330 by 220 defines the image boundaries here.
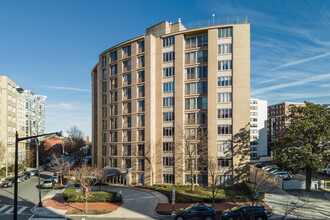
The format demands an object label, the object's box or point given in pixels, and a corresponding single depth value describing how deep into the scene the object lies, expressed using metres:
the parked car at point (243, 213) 18.58
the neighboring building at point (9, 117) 53.25
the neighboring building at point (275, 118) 97.04
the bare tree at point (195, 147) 34.59
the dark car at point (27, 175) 44.25
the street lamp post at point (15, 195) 11.63
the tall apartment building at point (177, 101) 33.97
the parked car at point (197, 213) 20.41
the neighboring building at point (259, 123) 84.06
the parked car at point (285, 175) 40.32
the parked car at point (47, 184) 35.56
